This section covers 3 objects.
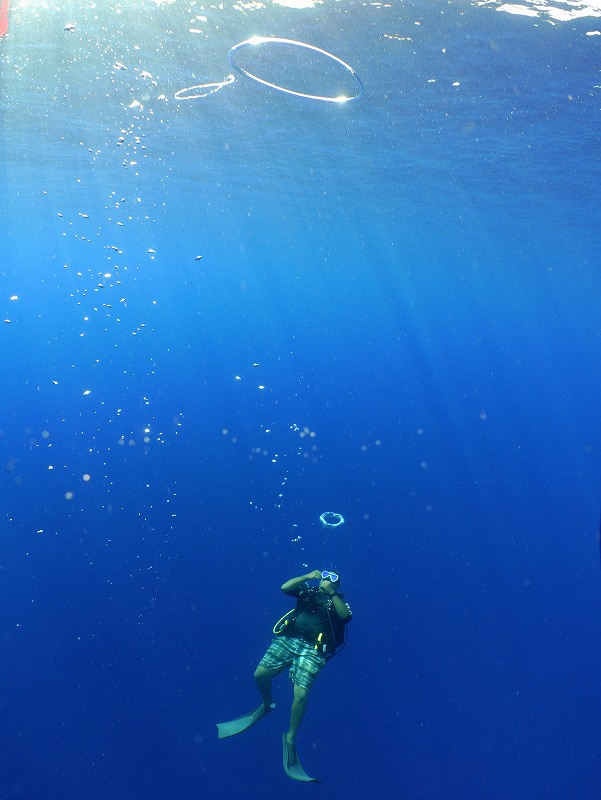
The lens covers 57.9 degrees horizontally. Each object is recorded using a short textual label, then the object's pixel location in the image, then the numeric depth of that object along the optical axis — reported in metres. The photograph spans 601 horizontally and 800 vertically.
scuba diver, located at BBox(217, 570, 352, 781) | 6.84
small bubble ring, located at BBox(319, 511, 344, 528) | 12.41
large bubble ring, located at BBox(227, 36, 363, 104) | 10.20
